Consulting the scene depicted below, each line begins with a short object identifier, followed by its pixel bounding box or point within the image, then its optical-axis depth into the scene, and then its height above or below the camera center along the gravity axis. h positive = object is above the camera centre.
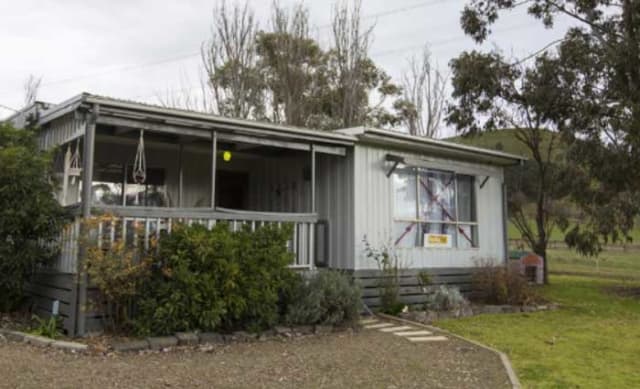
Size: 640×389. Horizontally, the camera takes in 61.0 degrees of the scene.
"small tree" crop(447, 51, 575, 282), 14.34 +4.09
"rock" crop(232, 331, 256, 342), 6.78 -1.02
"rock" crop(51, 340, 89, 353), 5.80 -0.98
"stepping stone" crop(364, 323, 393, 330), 7.89 -1.04
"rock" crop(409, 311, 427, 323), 8.59 -0.96
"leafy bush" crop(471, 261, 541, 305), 10.21 -0.58
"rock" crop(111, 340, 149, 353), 5.92 -1.00
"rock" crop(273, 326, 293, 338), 7.14 -1.00
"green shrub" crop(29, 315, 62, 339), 6.34 -0.88
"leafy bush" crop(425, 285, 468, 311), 9.33 -0.77
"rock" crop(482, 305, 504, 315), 9.62 -0.95
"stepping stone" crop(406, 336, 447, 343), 7.17 -1.11
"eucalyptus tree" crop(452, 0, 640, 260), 12.38 +3.82
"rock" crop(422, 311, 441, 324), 8.62 -0.98
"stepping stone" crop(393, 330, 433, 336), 7.57 -1.09
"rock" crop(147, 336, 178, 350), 6.13 -0.99
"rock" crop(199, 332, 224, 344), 6.54 -1.00
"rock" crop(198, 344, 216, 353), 6.18 -1.07
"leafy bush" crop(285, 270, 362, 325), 7.43 -0.64
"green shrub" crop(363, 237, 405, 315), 9.05 -0.43
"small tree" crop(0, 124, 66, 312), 6.73 +0.49
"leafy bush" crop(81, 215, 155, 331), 6.16 -0.20
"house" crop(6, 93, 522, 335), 6.78 +1.24
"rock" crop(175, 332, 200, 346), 6.33 -0.98
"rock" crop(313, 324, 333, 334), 7.41 -1.01
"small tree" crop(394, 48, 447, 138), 22.14 +6.55
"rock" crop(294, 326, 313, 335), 7.29 -1.00
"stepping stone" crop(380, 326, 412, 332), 7.80 -1.06
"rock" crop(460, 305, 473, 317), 9.25 -0.95
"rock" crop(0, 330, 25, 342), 6.30 -0.95
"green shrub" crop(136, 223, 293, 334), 6.36 -0.35
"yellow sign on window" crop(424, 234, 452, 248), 10.26 +0.29
